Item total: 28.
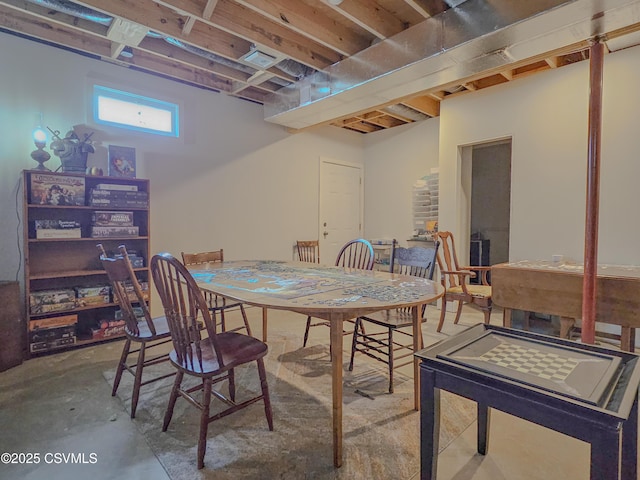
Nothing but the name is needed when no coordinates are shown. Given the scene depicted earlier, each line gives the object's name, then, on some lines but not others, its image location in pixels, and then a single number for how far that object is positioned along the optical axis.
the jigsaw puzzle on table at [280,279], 1.90
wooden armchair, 3.15
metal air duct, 2.16
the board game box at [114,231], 3.12
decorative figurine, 3.02
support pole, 2.52
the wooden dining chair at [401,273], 2.23
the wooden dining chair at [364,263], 2.77
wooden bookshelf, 2.83
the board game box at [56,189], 2.83
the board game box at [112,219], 3.14
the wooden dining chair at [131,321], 1.95
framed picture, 3.35
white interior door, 5.45
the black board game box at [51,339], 2.83
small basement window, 3.42
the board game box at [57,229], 2.86
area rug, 1.58
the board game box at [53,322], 2.81
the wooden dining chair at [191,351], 1.57
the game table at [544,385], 0.93
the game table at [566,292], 2.46
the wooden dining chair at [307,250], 5.04
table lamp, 2.92
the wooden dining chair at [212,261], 2.78
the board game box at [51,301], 2.80
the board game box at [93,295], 3.00
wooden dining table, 1.54
